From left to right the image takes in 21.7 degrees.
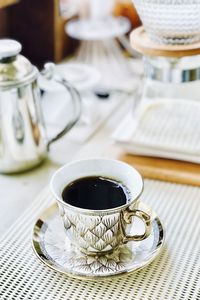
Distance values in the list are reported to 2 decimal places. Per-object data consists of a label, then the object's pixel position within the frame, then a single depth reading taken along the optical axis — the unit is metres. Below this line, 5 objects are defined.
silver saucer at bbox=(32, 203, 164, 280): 0.53
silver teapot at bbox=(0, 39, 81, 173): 0.68
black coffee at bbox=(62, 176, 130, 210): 0.55
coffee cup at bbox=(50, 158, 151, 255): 0.53
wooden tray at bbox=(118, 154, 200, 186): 0.72
